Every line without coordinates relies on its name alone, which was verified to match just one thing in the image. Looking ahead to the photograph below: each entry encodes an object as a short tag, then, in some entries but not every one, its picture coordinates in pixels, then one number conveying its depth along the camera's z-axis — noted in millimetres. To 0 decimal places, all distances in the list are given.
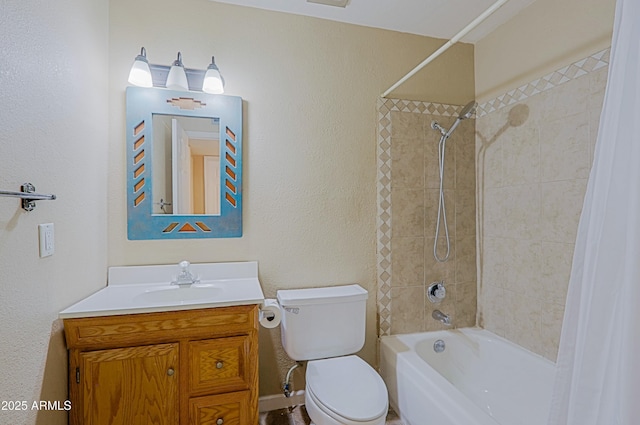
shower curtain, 641
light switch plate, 1215
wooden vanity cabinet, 1359
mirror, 1825
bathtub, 1532
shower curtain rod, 1281
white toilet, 1540
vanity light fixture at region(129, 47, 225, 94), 1715
